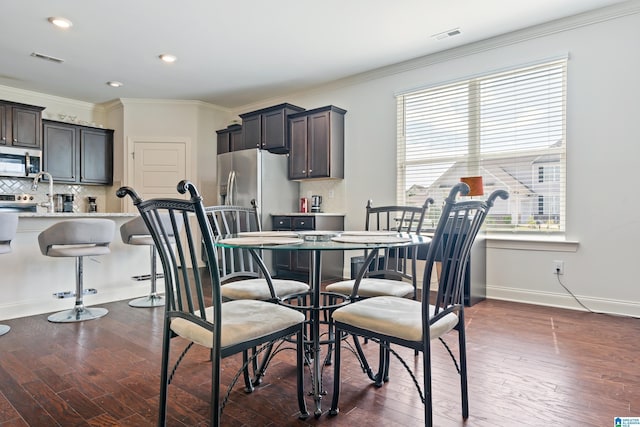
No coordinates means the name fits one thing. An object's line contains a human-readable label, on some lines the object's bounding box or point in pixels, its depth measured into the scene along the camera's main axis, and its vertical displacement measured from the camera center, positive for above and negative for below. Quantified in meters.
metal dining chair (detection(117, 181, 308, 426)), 1.33 -0.43
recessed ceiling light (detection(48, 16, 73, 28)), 3.56 +1.77
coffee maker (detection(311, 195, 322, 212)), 5.30 +0.09
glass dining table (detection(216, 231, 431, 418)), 1.62 -0.15
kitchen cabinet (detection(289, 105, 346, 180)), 4.96 +0.89
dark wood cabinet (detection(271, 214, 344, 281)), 4.78 -0.59
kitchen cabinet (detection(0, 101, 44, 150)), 5.15 +1.16
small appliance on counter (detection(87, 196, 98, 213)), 6.23 +0.08
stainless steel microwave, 5.22 +0.66
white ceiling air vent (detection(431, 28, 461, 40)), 3.76 +1.76
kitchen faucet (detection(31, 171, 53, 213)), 4.05 +0.06
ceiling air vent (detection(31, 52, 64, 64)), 4.35 +1.76
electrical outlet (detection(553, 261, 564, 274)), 3.57 -0.53
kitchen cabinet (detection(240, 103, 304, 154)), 5.34 +1.17
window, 3.67 +0.72
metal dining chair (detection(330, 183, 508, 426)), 1.41 -0.43
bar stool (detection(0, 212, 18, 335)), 2.72 -0.15
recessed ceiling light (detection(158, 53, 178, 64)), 4.41 +1.77
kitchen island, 3.17 -0.58
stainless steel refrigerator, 5.06 +0.37
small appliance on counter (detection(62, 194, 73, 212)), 5.19 +0.07
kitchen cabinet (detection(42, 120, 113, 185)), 5.69 +0.87
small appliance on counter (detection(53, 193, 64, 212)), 5.87 +0.11
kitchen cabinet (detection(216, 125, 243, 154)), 6.04 +1.14
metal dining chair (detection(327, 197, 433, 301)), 2.14 -0.44
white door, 6.10 +0.67
